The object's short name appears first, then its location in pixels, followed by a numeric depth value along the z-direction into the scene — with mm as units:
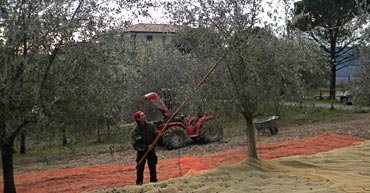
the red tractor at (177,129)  13312
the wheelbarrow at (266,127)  14367
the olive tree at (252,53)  7363
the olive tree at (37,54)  5320
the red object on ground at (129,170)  8461
